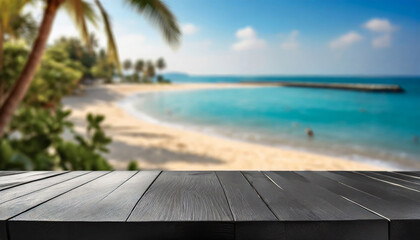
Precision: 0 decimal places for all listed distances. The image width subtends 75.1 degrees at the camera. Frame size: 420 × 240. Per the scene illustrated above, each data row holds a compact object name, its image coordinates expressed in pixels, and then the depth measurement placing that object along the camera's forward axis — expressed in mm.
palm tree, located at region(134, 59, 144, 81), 53822
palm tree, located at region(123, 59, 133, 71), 58438
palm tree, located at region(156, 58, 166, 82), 57531
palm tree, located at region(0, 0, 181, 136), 3494
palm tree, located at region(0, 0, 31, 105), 3431
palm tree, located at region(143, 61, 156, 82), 53691
